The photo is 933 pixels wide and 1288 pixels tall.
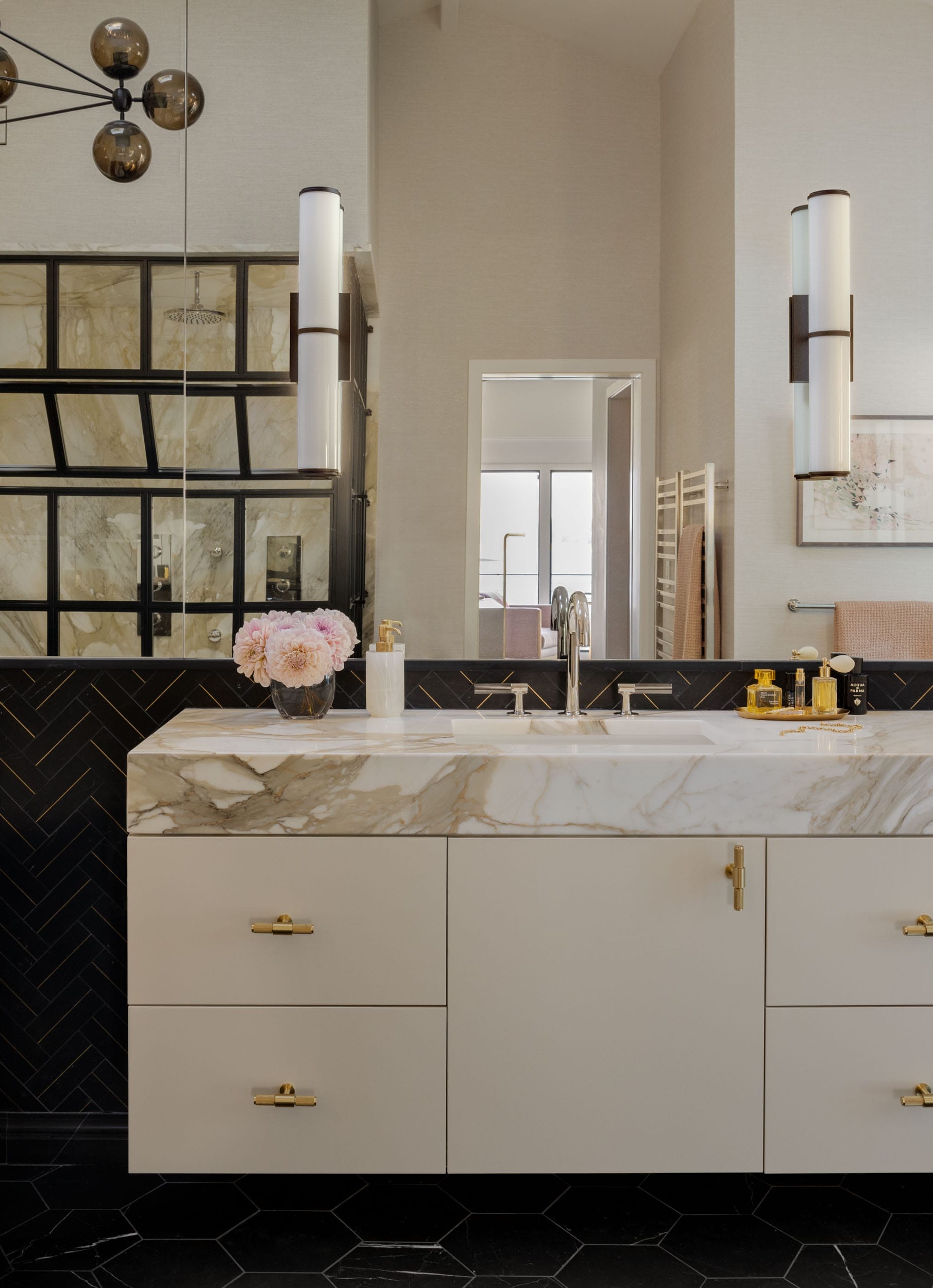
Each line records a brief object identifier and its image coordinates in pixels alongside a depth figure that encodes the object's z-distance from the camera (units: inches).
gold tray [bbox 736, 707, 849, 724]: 79.1
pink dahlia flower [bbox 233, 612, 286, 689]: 75.5
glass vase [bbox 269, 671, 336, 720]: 76.4
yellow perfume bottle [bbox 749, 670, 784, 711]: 81.0
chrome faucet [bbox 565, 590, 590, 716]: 82.2
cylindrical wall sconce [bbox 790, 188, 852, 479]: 82.1
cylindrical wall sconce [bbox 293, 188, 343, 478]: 81.5
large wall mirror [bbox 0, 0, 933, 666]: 81.5
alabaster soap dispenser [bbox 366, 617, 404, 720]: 78.6
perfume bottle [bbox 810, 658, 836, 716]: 80.1
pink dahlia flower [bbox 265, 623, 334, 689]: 73.7
